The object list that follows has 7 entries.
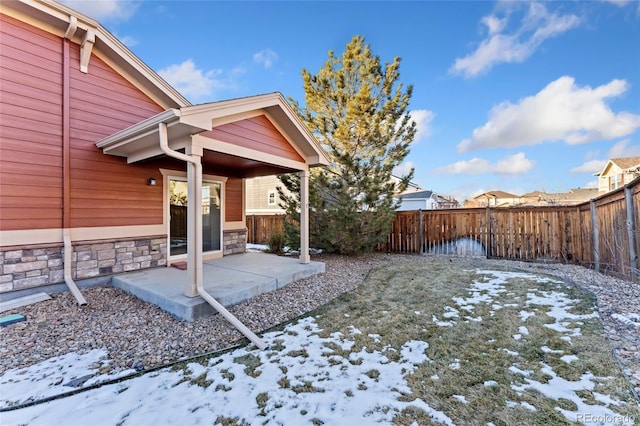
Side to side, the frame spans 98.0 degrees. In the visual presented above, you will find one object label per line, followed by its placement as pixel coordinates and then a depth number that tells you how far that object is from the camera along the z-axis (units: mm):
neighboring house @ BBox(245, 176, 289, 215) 19359
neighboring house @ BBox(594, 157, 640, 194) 18805
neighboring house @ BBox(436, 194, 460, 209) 27494
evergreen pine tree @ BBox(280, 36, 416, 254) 8125
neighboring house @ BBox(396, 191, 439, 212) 21734
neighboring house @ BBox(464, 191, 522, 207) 34853
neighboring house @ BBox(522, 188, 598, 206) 26455
